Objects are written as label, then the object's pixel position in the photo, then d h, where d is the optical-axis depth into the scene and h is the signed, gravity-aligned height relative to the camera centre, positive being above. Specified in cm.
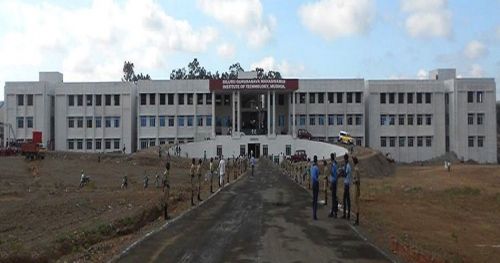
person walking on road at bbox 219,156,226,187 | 3522 -130
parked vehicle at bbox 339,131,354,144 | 8800 +182
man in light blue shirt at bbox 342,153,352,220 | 1939 -103
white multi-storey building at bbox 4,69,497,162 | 9331 +585
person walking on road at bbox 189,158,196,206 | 2587 -91
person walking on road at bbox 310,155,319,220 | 1978 -105
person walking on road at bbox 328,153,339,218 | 2018 -122
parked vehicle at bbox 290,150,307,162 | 7296 -73
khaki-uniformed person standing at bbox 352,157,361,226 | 1869 -106
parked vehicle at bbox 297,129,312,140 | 8829 +243
